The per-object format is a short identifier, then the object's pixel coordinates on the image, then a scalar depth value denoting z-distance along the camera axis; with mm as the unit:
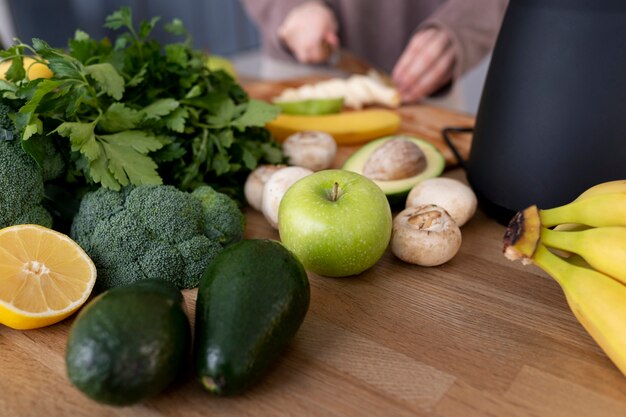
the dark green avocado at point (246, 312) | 518
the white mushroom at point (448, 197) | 854
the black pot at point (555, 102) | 719
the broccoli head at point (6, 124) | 735
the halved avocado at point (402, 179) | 922
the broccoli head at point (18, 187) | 724
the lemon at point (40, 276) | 621
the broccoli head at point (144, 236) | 716
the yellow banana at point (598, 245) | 554
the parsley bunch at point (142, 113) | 741
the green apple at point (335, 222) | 697
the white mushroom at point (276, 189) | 853
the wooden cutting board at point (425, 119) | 1201
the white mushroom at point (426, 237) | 758
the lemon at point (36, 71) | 832
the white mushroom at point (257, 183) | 922
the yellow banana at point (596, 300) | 538
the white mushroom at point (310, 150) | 1032
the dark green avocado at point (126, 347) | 485
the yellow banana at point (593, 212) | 586
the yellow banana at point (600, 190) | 635
